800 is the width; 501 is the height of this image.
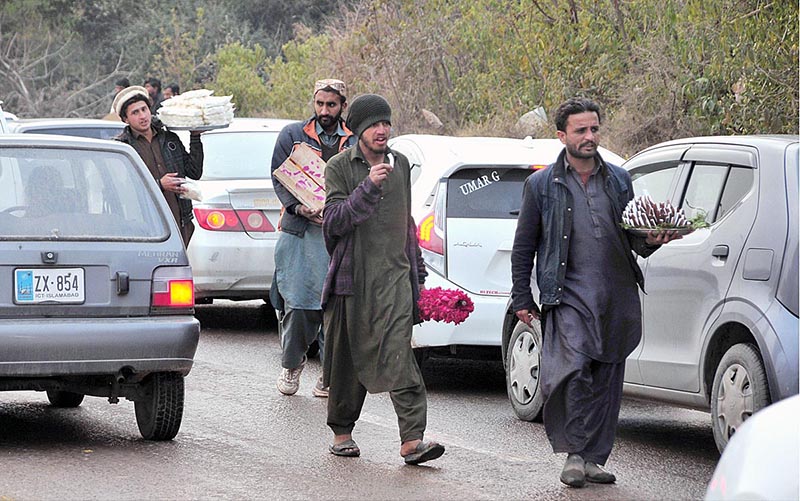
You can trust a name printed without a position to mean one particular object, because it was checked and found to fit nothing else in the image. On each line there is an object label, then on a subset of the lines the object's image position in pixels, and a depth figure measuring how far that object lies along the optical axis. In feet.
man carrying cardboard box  58.84
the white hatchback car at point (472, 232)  59.32
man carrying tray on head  60.87
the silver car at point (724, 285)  41.70
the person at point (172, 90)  133.59
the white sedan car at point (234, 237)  77.67
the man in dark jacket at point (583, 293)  43.50
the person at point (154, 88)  133.89
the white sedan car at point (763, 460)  23.96
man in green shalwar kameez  45.51
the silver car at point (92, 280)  45.15
